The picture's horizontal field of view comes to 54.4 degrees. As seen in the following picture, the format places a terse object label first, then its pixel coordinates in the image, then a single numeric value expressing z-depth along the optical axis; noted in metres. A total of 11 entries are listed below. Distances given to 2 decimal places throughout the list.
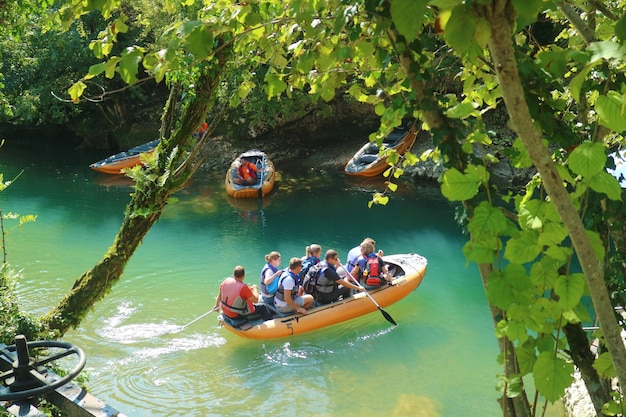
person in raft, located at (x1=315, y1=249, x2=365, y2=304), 8.46
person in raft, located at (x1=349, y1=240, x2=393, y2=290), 8.99
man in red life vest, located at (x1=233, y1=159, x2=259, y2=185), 15.38
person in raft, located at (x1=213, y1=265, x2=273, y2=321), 7.82
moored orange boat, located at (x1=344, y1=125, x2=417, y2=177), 16.28
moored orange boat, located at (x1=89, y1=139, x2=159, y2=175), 17.83
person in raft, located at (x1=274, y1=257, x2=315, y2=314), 8.03
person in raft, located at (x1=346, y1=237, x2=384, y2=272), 9.26
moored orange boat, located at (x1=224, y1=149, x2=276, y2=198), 15.11
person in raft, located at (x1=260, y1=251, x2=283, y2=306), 8.43
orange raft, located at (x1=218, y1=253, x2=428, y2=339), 8.02
